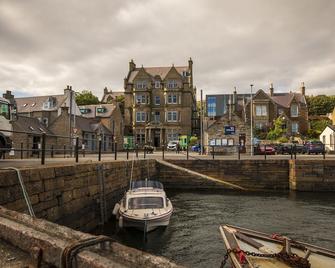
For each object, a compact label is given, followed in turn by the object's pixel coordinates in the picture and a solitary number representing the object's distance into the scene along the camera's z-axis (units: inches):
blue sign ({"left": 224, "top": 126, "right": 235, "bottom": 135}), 1494.8
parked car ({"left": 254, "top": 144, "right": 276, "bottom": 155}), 1549.6
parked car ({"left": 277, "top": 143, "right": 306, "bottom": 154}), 1617.9
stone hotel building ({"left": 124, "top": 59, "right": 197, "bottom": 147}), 2367.1
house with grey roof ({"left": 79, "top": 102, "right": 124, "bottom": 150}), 2190.0
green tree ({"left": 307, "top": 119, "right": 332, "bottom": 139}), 2432.3
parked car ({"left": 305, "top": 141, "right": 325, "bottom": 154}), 1537.0
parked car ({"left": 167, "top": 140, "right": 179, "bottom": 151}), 2079.2
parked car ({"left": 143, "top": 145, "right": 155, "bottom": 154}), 1813.7
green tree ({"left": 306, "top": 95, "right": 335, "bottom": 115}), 3703.2
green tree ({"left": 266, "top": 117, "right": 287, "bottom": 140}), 2303.2
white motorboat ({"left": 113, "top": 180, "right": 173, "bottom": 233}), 521.0
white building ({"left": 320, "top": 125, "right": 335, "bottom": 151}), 1779.2
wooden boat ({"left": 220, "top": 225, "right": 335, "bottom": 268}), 279.3
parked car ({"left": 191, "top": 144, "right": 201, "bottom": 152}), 1875.7
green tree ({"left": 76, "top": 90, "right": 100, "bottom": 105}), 3060.0
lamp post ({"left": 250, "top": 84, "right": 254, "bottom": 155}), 1493.1
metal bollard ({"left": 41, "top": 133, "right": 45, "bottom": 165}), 435.6
